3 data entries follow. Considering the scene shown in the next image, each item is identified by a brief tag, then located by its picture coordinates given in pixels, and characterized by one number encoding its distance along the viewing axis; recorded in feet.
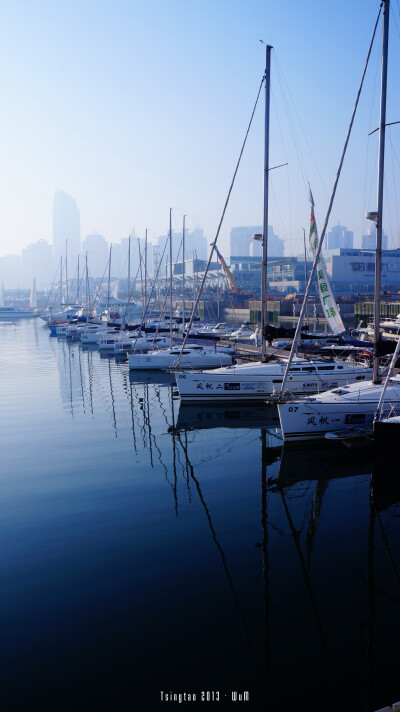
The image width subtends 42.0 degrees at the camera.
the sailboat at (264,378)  84.69
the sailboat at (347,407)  62.69
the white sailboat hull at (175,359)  121.08
